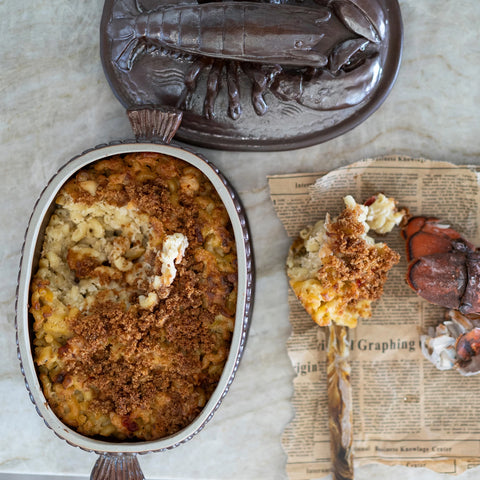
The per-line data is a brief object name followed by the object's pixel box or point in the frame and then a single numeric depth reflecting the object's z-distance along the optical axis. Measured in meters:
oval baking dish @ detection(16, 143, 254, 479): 0.78
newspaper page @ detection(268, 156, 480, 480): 0.88
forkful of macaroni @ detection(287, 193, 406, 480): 0.82
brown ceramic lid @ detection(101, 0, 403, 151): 0.81
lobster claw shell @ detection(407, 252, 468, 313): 0.84
